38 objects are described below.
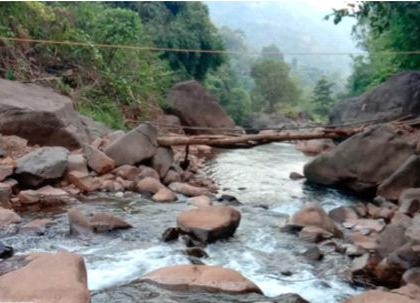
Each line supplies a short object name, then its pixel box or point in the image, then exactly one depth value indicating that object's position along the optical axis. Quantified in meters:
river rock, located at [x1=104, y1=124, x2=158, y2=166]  7.10
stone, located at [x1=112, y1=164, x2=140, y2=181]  6.85
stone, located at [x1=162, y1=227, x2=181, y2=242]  4.68
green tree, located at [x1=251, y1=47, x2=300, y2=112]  28.42
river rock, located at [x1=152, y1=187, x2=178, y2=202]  6.29
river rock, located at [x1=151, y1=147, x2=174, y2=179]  7.45
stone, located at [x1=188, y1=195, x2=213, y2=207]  6.16
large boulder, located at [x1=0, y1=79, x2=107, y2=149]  6.98
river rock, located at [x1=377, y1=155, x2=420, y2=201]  6.77
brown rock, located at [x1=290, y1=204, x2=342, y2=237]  5.24
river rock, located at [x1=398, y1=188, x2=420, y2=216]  5.52
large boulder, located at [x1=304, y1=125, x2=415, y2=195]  7.36
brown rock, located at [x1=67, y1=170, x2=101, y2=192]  6.23
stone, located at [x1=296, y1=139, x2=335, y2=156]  13.71
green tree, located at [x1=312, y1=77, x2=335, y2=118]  29.00
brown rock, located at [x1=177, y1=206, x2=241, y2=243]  4.69
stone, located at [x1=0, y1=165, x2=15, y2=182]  5.70
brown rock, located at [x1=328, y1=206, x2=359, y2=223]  6.02
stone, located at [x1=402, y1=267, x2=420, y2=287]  3.60
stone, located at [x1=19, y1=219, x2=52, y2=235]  4.61
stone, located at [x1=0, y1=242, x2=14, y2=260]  3.93
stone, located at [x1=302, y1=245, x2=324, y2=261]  4.48
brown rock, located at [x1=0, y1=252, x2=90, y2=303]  2.62
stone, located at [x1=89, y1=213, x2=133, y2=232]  4.76
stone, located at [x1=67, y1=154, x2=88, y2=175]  6.39
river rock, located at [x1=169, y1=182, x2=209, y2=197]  6.85
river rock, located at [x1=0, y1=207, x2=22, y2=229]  4.71
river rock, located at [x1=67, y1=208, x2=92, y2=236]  4.65
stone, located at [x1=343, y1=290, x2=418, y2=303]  3.13
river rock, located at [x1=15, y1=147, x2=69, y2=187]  5.79
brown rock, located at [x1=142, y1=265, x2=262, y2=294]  3.46
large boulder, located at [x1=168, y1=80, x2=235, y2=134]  14.41
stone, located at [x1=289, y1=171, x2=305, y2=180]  8.85
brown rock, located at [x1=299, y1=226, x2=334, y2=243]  4.97
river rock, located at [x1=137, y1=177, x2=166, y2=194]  6.55
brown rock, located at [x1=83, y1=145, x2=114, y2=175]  6.74
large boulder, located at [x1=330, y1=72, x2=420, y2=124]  10.34
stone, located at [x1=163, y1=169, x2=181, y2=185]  7.42
